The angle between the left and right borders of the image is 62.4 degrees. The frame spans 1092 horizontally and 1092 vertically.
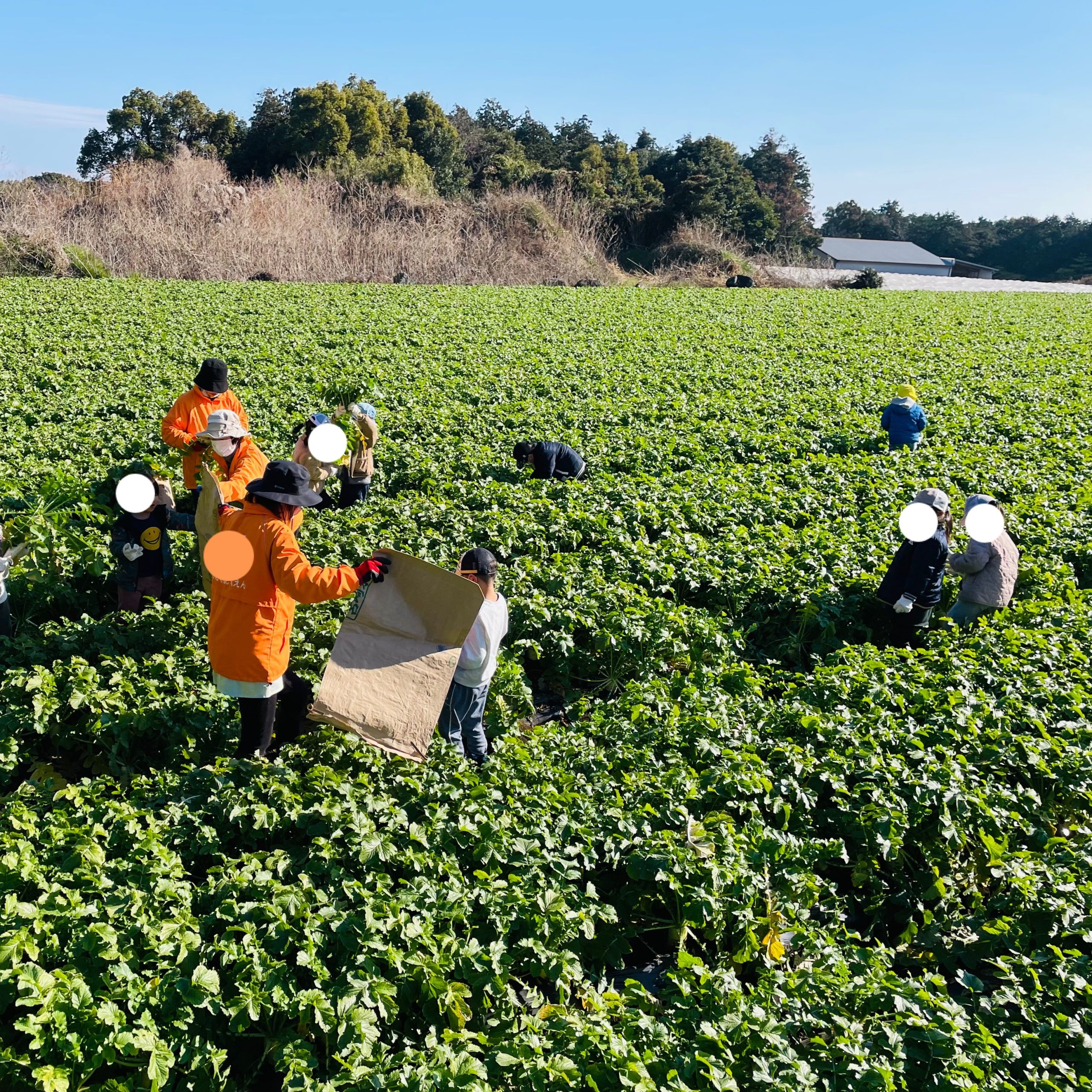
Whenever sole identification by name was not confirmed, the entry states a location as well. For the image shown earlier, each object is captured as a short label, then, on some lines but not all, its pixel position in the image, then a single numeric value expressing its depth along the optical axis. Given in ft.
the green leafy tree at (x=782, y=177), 235.40
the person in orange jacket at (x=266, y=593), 15.01
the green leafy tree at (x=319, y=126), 158.81
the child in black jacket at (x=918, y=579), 24.08
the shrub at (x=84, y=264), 100.73
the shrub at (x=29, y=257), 99.76
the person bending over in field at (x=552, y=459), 33.68
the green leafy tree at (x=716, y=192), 182.19
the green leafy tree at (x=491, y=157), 174.81
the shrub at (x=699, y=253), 164.45
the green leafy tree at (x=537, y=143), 199.00
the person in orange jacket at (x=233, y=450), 21.01
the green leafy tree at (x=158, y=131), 169.37
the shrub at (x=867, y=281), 156.15
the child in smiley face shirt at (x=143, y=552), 22.24
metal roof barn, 266.57
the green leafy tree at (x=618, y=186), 180.45
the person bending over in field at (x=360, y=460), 29.53
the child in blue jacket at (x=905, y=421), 41.27
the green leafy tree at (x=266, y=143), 162.40
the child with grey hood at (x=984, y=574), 24.47
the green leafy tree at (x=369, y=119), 162.09
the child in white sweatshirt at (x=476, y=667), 17.08
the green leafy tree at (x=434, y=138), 171.73
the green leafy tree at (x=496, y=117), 218.18
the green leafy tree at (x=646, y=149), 227.40
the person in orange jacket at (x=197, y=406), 23.84
